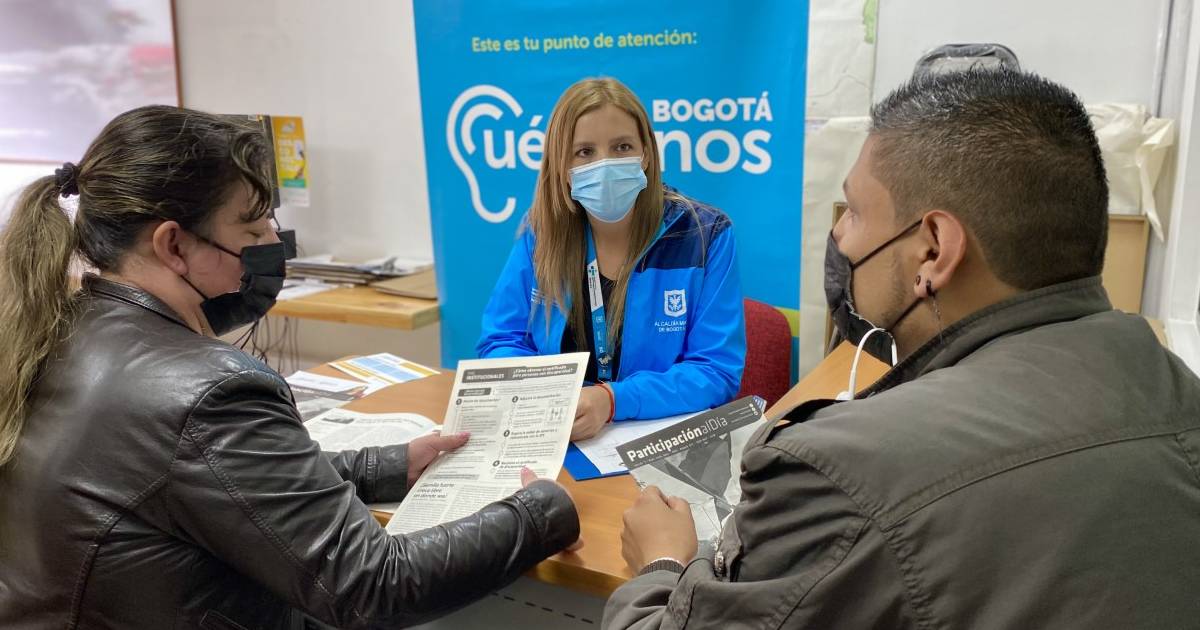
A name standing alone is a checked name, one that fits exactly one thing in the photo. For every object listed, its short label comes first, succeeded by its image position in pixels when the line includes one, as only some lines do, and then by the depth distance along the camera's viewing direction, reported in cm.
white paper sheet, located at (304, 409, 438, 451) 163
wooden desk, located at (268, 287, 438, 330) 299
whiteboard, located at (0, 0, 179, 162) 398
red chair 239
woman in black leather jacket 102
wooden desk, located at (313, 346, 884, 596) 122
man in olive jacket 68
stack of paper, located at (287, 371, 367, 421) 189
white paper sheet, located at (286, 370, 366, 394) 204
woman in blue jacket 193
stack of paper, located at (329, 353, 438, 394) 209
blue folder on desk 147
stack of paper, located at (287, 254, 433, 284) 340
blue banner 241
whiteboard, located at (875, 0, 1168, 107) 239
